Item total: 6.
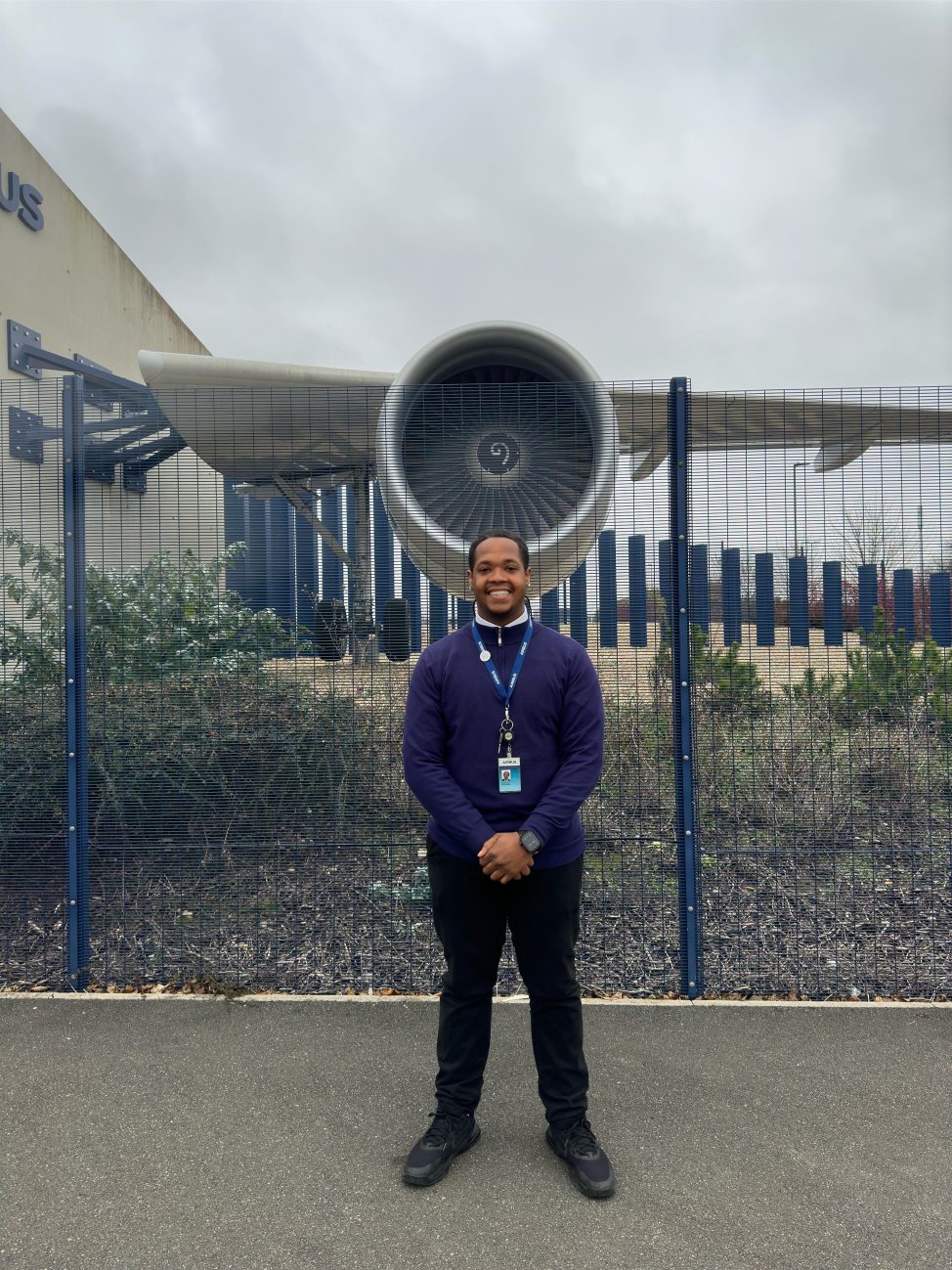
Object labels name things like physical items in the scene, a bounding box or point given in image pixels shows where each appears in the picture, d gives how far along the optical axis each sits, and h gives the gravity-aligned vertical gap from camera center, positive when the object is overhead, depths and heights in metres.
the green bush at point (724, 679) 3.17 -0.15
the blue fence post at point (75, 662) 3.18 -0.05
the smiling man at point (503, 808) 2.12 -0.43
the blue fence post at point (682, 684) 3.05 -0.16
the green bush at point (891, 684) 3.17 -0.18
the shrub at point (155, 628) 3.26 +0.09
